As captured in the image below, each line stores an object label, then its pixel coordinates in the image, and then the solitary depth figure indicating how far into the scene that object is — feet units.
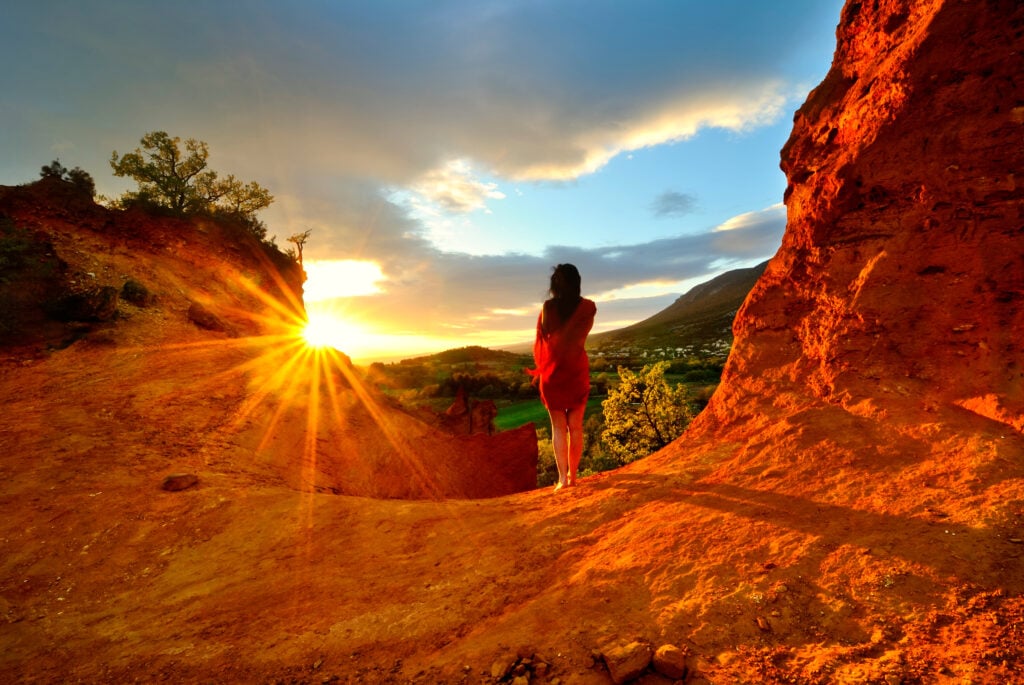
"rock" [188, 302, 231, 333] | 48.32
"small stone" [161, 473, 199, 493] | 21.18
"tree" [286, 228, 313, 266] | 86.69
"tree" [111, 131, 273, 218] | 90.12
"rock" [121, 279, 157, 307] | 45.78
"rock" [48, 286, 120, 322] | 40.96
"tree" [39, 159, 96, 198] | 58.03
